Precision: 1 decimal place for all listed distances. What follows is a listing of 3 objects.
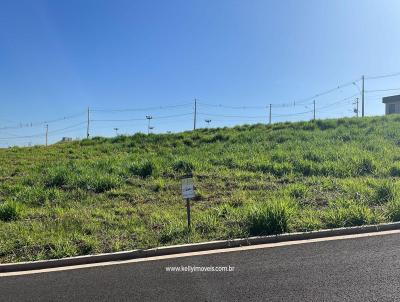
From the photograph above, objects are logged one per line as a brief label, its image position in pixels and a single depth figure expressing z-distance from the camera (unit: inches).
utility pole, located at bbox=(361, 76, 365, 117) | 1670.3
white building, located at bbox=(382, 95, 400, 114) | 1719.9
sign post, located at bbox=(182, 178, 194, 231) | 298.7
